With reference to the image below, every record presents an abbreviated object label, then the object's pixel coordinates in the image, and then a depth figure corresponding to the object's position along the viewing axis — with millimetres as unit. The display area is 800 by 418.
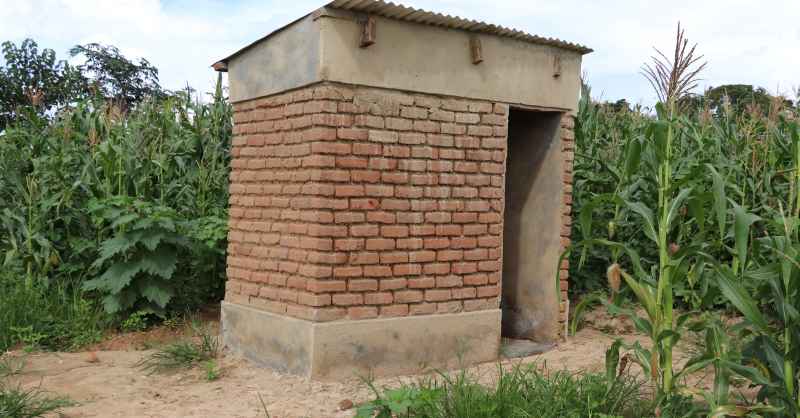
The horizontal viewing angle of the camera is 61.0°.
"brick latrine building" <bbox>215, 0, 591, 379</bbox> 5461
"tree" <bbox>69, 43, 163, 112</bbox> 30594
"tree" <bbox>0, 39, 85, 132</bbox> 24125
